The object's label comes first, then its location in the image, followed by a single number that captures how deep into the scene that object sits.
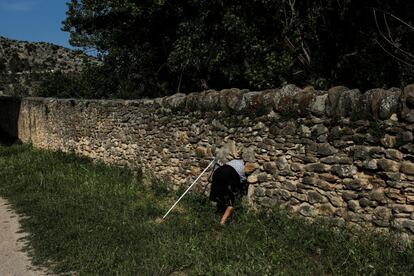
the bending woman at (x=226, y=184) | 6.74
